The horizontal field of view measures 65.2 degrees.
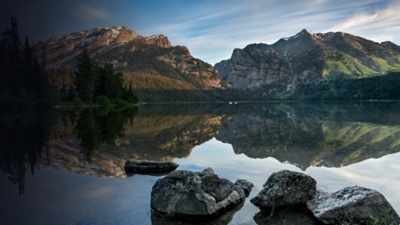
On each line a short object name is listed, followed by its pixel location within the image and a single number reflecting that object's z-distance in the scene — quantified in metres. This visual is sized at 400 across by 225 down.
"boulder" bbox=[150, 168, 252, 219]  12.09
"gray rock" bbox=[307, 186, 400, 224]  10.66
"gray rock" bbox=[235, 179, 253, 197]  14.95
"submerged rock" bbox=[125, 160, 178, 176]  19.42
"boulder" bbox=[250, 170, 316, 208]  12.92
